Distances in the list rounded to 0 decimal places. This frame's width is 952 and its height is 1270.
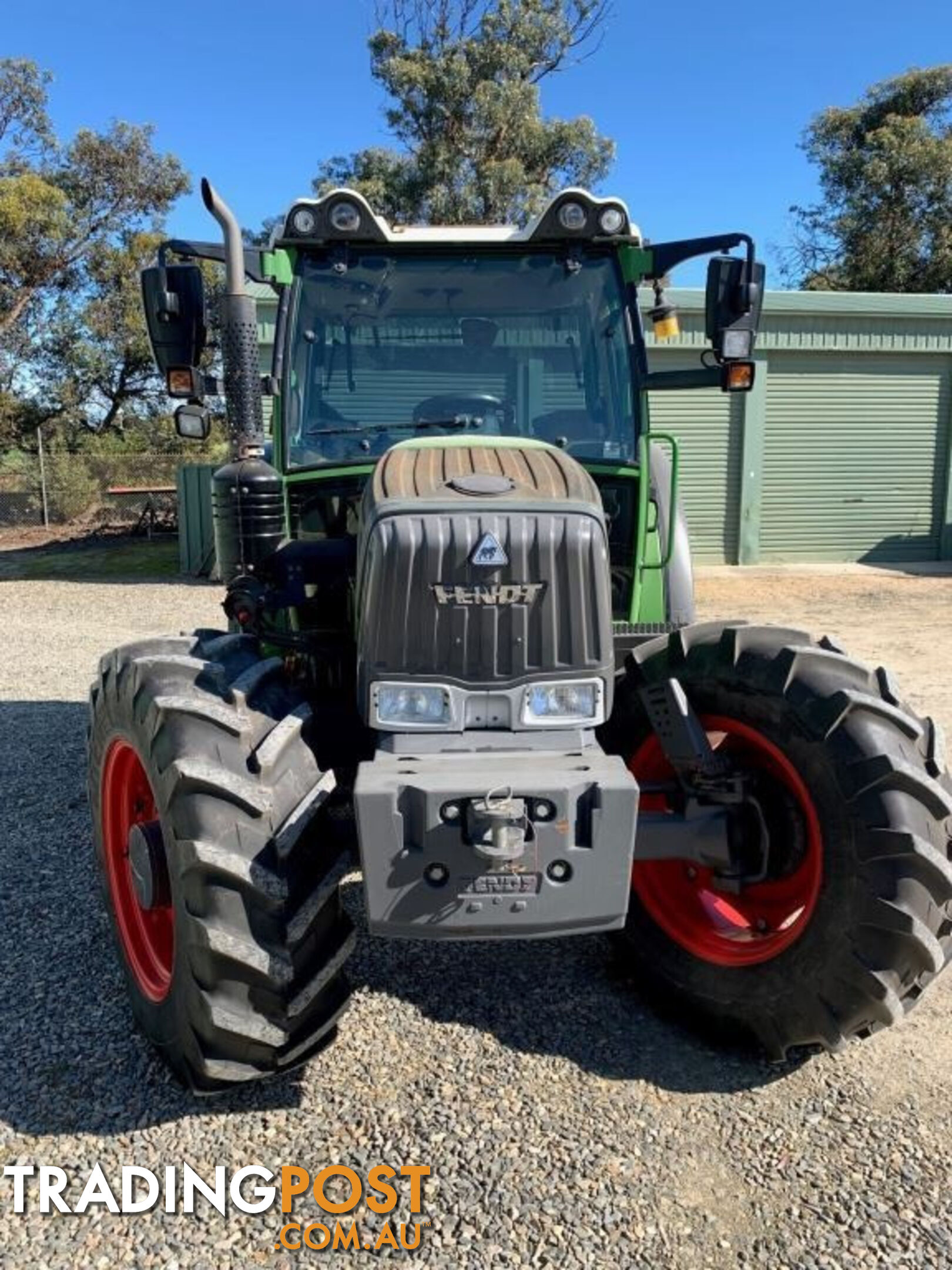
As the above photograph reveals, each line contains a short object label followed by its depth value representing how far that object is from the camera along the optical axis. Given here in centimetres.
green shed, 1464
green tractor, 243
